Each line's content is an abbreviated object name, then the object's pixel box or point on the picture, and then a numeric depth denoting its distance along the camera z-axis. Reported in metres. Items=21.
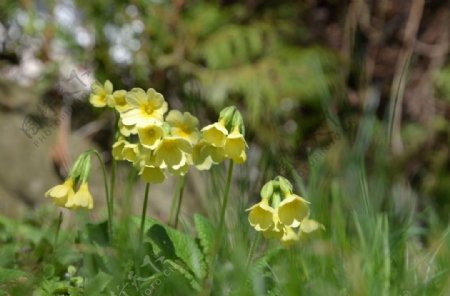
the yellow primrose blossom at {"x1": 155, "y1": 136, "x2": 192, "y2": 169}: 0.70
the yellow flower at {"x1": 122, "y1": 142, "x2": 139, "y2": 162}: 0.71
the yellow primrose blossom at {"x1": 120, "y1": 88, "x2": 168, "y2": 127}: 0.70
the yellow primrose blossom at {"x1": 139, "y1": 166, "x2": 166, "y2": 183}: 0.71
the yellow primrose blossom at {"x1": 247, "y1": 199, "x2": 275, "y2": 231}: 0.69
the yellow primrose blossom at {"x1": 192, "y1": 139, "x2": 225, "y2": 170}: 0.70
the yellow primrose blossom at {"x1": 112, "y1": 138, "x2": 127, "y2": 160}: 0.72
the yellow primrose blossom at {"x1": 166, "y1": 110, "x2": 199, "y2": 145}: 0.70
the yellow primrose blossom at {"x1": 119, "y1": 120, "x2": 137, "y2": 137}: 0.71
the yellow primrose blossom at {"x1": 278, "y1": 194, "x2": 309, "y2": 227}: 0.70
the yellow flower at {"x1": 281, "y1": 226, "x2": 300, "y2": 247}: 0.72
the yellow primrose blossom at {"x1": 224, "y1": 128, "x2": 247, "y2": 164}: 0.70
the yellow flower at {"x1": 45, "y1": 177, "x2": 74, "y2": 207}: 0.71
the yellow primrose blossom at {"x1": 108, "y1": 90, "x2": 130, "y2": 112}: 0.72
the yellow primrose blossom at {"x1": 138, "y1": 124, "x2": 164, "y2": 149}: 0.70
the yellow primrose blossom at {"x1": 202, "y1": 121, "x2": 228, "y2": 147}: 0.70
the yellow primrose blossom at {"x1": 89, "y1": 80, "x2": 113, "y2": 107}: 0.73
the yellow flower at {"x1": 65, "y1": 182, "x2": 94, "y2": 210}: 0.71
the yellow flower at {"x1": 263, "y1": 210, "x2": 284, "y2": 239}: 0.70
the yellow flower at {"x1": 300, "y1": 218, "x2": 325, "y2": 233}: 0.72
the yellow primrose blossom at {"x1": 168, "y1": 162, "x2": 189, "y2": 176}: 0.70
